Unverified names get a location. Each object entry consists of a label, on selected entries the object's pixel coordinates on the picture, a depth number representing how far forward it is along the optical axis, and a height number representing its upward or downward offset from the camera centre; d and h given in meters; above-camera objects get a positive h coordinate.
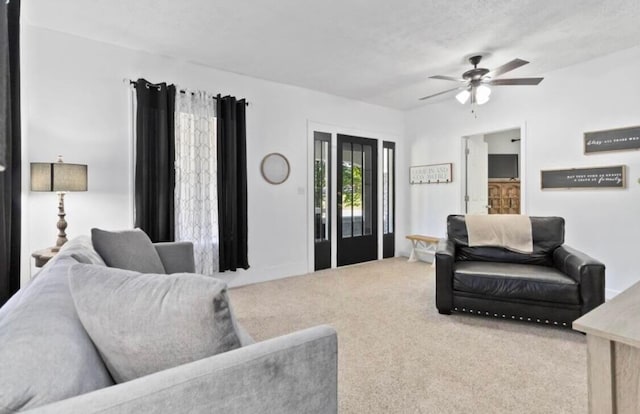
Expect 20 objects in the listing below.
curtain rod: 3.26 +1.26
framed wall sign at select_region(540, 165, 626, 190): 3.39 +0.31
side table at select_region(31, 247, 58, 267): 2.37 -0.35
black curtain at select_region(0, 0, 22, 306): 1.85 +0.17
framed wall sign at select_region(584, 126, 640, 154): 3.30 +0.69
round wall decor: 4.23 +0.52
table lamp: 2.46 +0.23
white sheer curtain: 3.49 +0.34
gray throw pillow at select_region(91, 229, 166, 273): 1.92 -0.26
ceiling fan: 3.19 +1.29
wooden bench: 5.11 -0.69
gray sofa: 0.66 -0.39
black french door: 4.98 +0.11
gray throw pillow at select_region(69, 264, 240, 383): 0.83 -0.30
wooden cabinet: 6.25 +0.17
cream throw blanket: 3.18 -0.26
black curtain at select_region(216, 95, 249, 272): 3.74 +0.29
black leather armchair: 2.50 -0.61
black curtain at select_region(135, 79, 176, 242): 3.23 +0.49
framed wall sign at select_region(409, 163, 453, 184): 5.09 +0.53
